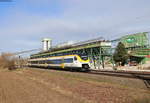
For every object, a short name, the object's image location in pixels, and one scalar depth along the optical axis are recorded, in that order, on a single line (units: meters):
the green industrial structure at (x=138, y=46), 59.31
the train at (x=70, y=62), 24.65
